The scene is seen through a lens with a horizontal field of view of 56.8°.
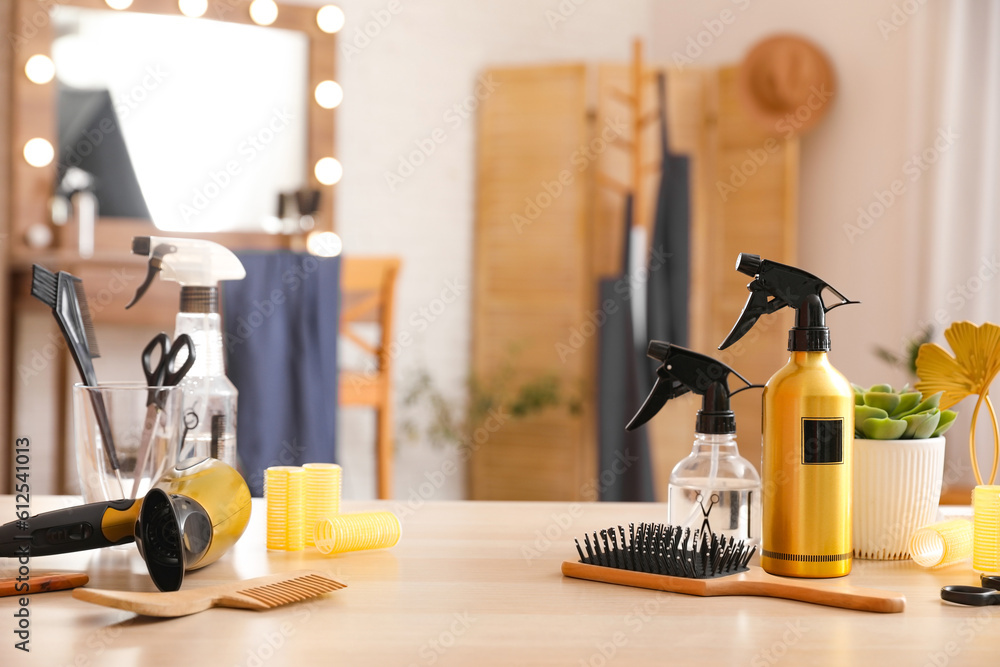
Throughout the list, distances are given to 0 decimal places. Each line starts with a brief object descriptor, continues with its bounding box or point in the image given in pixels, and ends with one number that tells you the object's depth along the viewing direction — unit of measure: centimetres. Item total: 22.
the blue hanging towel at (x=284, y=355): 183
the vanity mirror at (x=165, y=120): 260
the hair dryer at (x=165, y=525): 61
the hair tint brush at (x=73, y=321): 72
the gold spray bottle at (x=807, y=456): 64
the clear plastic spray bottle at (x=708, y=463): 67
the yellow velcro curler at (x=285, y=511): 76
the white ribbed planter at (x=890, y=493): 75
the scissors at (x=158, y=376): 74
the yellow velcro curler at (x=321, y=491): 79
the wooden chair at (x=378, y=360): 233
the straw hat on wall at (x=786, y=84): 287
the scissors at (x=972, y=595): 61
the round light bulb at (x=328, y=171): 299
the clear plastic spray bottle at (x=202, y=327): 82
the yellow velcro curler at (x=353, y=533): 74
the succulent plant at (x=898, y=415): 75
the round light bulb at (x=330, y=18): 297
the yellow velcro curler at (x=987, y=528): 70
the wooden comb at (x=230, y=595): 55
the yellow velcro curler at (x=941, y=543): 72
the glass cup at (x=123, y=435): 73
